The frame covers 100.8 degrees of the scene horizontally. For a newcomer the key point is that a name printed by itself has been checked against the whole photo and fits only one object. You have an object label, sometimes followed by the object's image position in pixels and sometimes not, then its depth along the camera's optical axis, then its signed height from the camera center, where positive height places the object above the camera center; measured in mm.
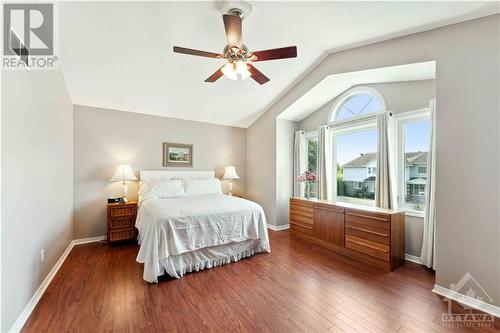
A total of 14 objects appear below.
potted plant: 4258 -256
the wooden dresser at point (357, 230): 2781 -991
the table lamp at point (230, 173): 4926 -186
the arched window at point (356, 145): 3631 +397
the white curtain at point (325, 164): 4121 +37
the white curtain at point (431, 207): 2693 -549
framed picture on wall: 4492 +244
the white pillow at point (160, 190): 3785 -457
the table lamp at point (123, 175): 3679 -167
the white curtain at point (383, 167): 3189 -17
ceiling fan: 1932 +1120
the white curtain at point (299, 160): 4695 +135
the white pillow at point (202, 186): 4238 -432
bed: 2488 -907
